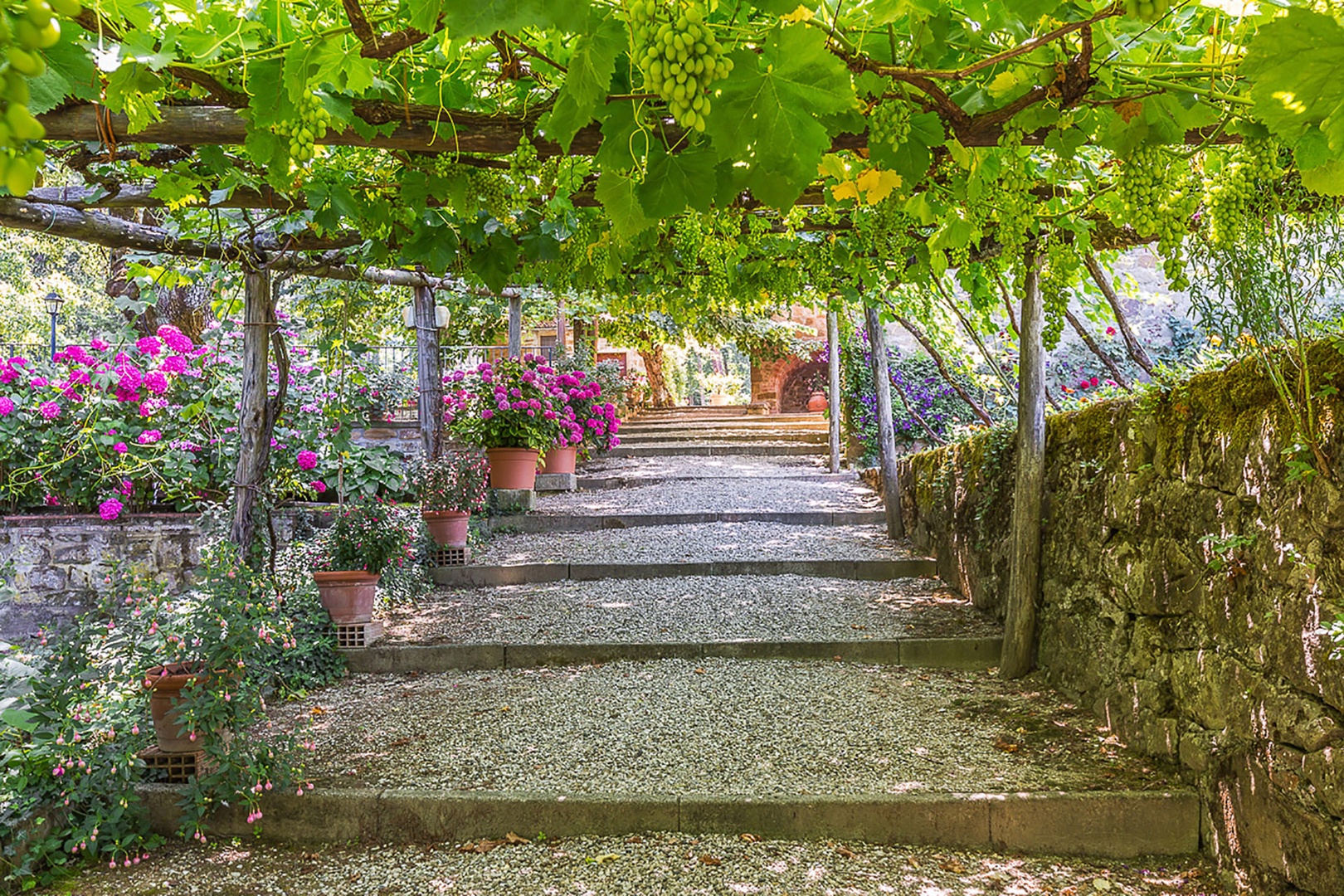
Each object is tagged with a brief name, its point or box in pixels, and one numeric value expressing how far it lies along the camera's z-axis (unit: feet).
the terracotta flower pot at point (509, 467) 23.44
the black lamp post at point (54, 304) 27.99
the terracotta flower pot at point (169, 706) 9.01
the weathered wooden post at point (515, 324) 27.02
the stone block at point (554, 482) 27.27
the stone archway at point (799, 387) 48.78
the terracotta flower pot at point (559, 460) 27.25
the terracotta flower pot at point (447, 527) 18.40
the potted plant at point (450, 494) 18.49
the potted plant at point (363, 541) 15.07
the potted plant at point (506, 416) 23.52
